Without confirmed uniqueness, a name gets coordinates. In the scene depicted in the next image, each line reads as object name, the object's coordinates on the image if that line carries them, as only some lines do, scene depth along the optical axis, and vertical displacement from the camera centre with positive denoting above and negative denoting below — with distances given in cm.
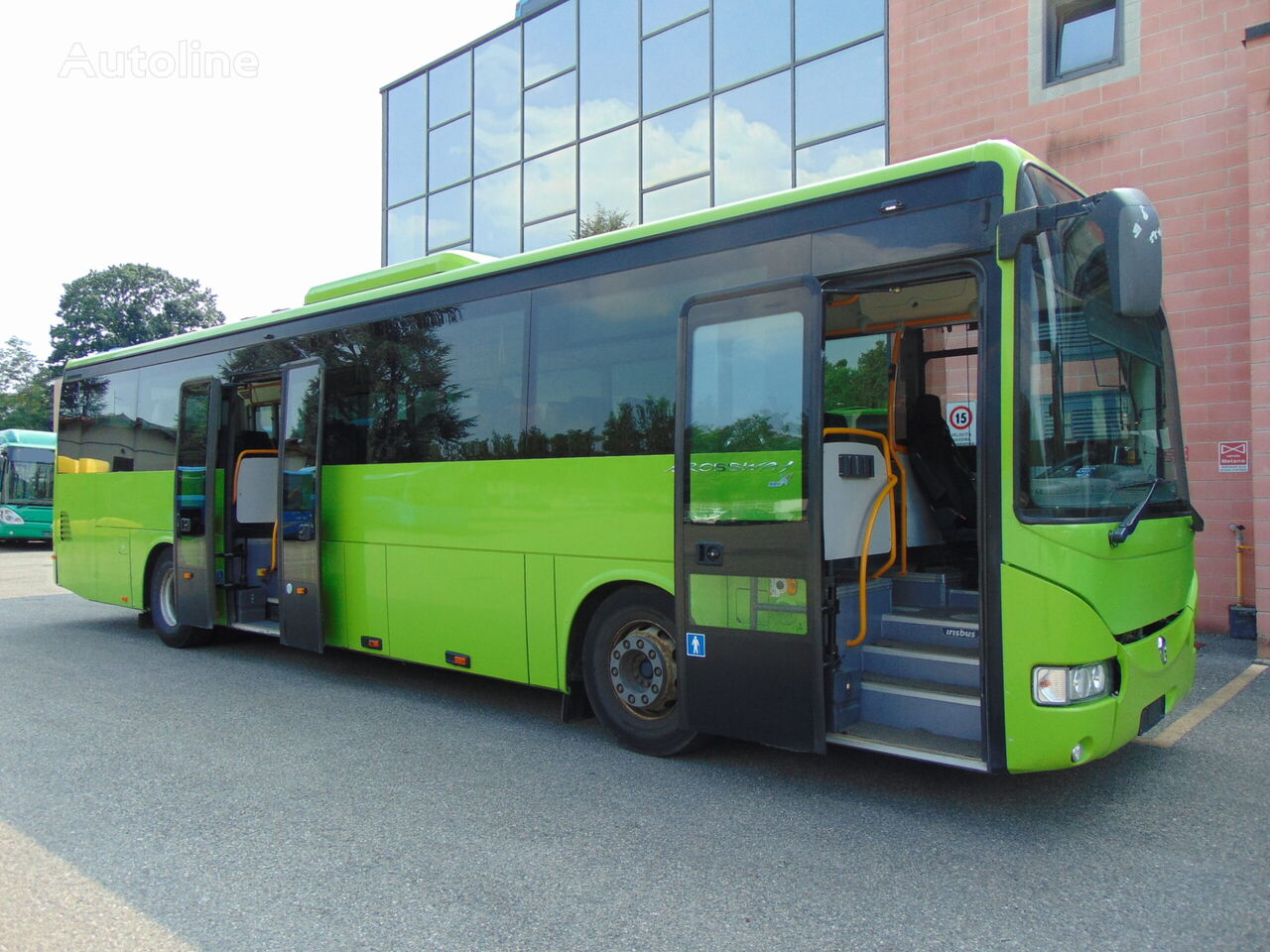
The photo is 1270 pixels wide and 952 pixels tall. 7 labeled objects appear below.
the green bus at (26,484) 2420 +0
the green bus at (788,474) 410 +8
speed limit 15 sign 568 +43
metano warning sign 895 +34
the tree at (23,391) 5778 +615
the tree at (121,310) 6462 +1242
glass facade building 1287 +613
